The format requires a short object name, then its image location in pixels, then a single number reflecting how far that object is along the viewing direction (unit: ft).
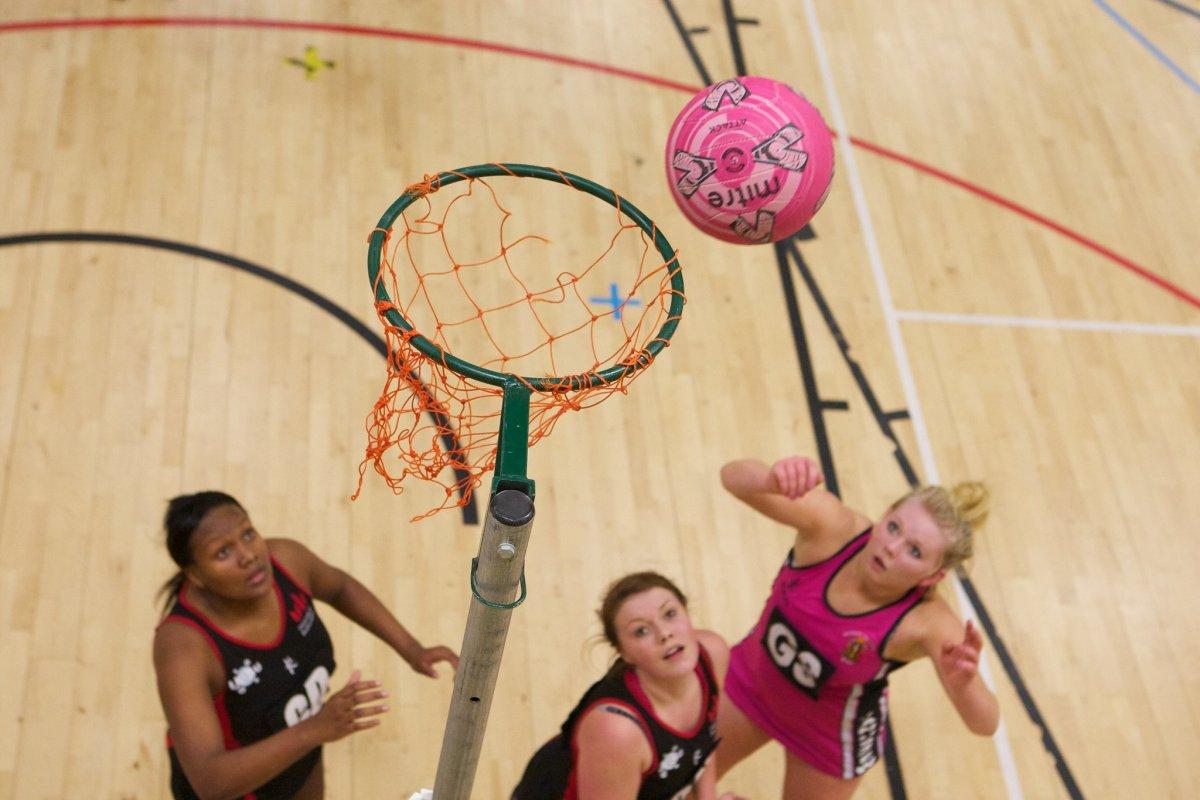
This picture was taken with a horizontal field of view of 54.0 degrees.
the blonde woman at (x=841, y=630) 10.70
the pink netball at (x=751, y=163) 9.48
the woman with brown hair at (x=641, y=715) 9.83
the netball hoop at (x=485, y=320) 8.06
